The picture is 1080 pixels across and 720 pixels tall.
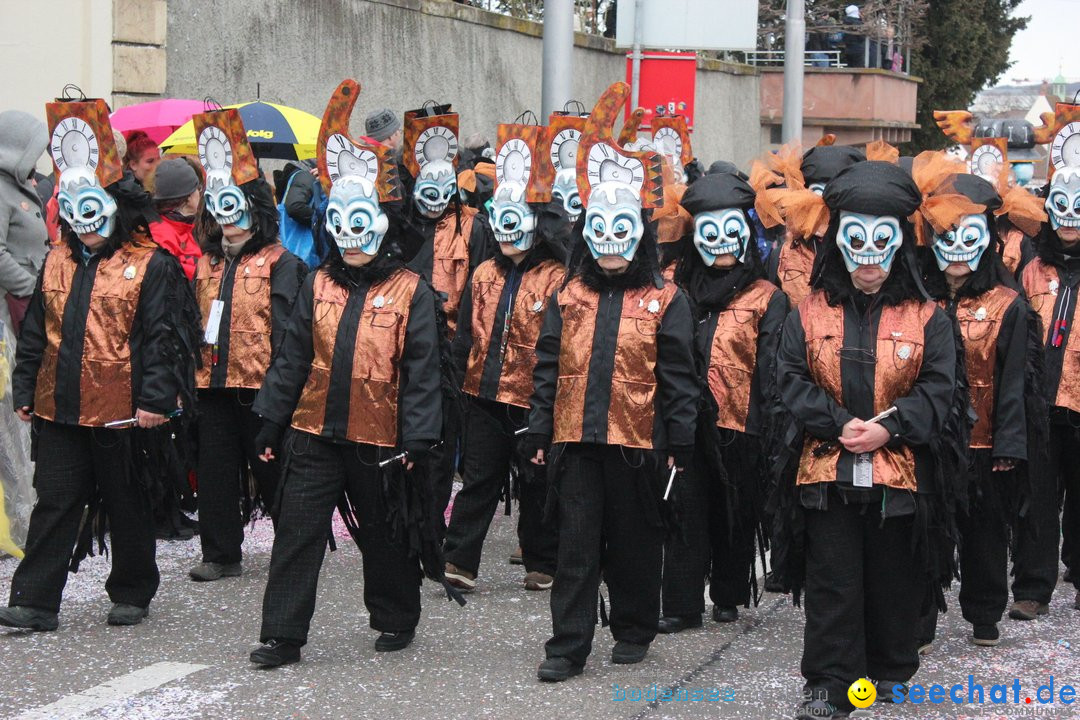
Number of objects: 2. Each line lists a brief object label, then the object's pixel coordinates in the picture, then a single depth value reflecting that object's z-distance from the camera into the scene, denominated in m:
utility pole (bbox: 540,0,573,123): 11.80
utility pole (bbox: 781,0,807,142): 20.17
